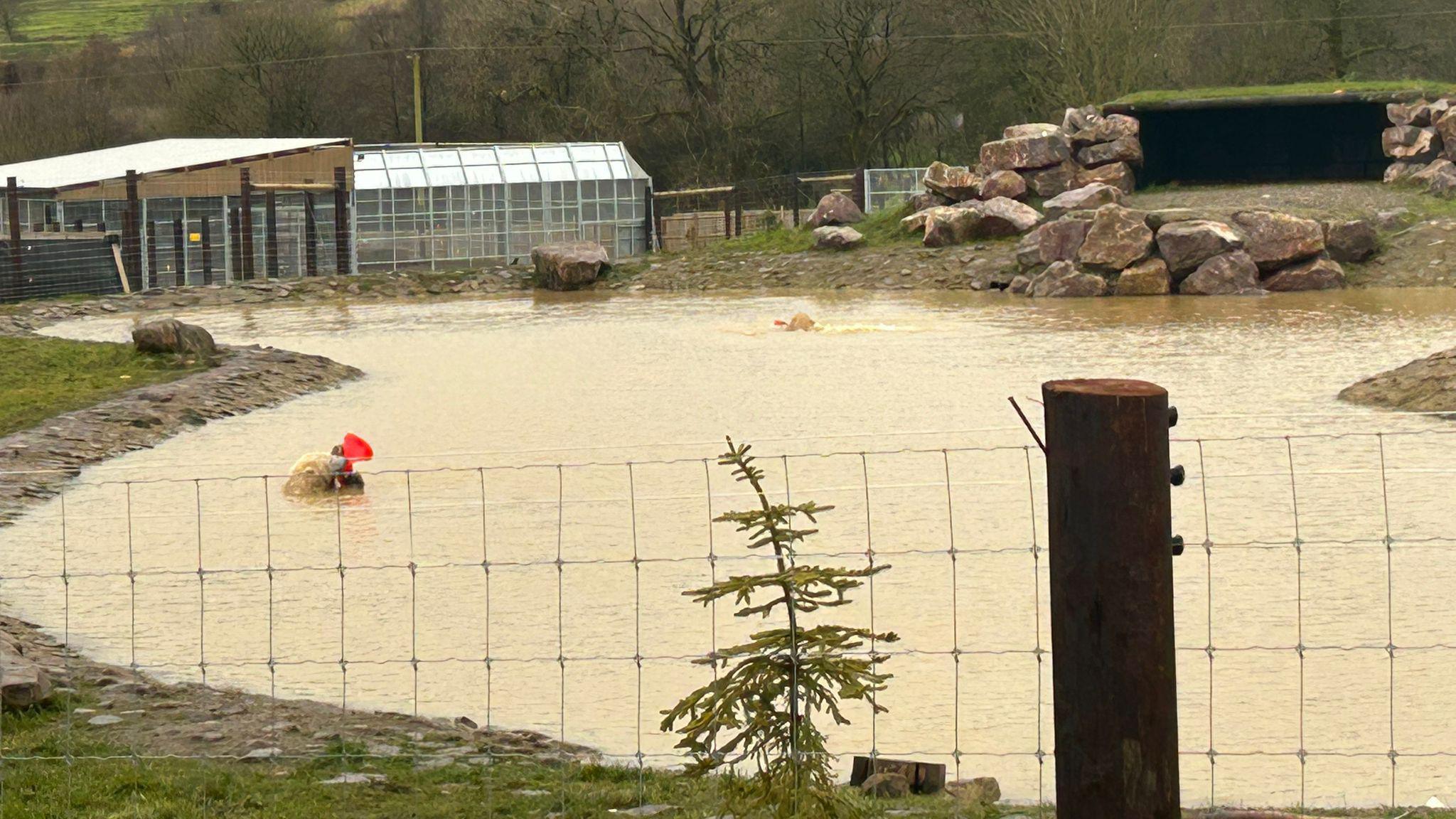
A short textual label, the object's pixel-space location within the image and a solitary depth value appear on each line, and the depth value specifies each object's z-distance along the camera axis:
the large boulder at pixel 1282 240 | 33.03
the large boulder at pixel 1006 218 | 37.66
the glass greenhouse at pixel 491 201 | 44.34
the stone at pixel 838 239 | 39.91
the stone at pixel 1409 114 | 39.75
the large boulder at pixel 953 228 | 38.28
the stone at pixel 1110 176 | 40.44
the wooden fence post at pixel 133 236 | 36.88
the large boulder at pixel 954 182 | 40.47
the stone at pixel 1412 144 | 39.00
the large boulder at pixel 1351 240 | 33.72
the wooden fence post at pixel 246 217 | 38.88
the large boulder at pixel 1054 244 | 34.09
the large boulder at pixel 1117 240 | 33.12
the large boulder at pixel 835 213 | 43.16
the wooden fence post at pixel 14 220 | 33.56
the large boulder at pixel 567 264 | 39.28
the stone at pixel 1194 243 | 32.69
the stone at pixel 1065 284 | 32.91
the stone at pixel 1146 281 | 32.66
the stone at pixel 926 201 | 41.22
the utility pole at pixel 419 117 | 58.84
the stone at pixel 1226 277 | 32.25
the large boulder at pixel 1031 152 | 40.00
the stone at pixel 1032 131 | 40.29
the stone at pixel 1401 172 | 38.62
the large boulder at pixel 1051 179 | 40.16
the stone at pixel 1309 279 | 32.72
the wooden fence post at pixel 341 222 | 41.75
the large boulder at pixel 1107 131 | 41.12
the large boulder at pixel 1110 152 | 40.94
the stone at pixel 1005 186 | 39.62
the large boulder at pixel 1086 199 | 36.62
